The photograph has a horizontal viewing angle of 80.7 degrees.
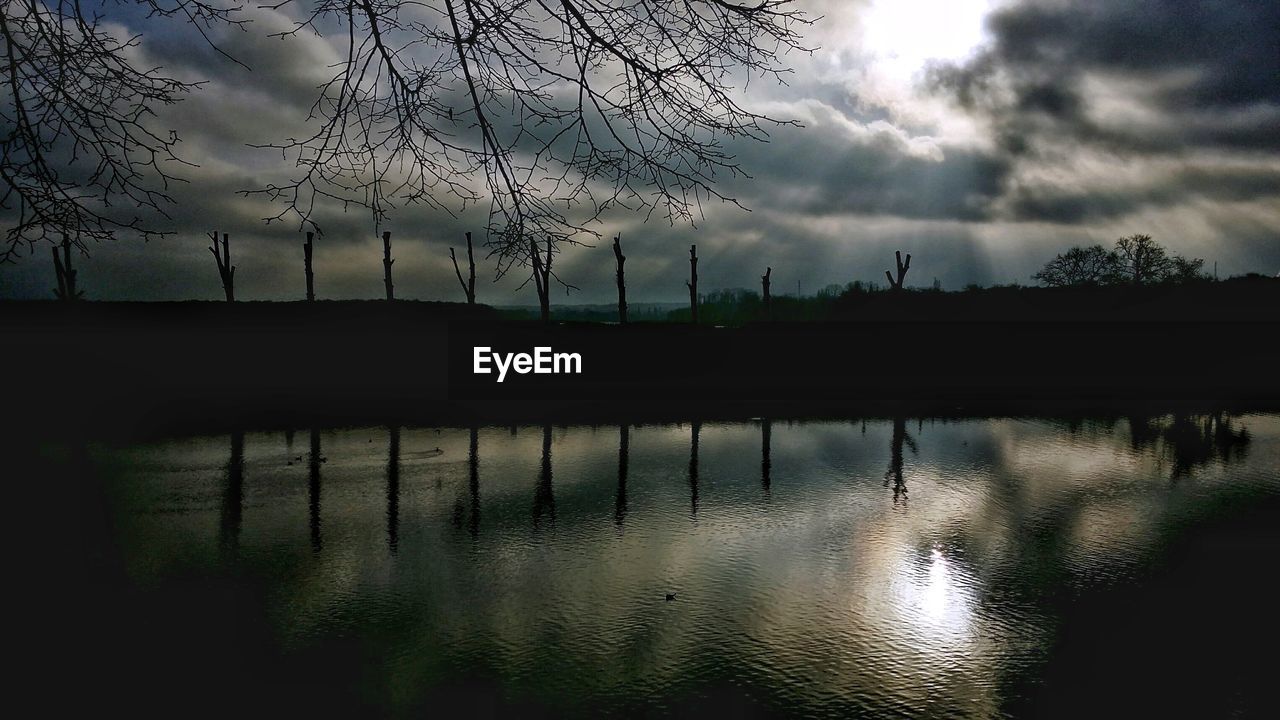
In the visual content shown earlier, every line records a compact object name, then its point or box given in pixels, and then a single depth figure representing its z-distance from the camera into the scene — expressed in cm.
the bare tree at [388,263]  4566
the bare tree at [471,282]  5181
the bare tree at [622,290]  4663
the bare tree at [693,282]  5397
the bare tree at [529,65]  557
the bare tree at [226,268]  4428
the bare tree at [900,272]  5588
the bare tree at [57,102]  572
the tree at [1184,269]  5788
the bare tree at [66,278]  4544
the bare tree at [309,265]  4410
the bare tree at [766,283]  5666
